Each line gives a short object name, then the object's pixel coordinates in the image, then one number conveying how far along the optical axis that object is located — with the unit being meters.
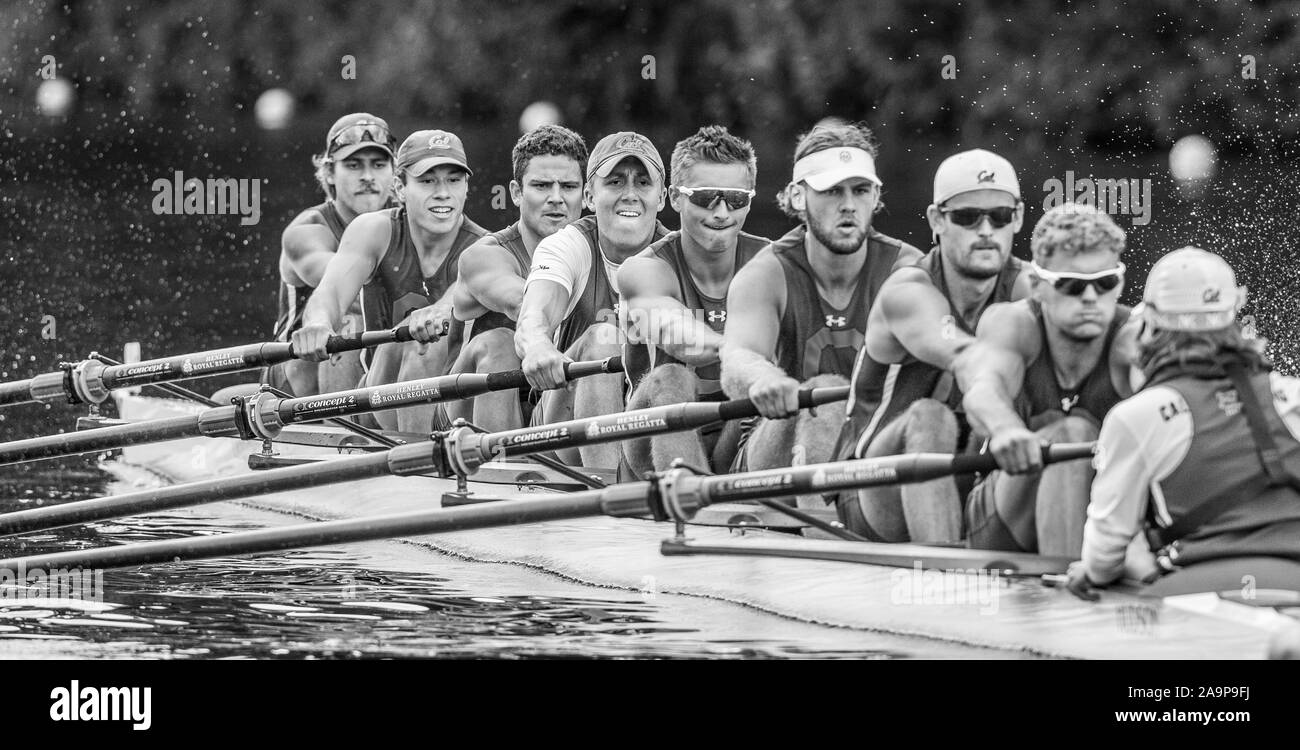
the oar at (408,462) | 12.08
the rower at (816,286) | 12.62
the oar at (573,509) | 10.37
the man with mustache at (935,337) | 11.41
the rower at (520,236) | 15.82
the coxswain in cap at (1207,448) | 9.34
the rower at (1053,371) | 10.46
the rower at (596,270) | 14.57
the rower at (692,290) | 13.37
